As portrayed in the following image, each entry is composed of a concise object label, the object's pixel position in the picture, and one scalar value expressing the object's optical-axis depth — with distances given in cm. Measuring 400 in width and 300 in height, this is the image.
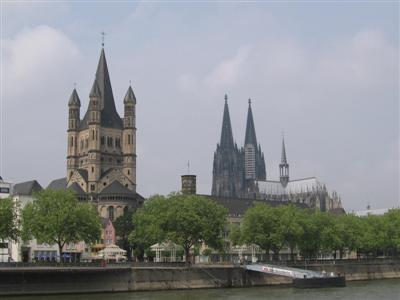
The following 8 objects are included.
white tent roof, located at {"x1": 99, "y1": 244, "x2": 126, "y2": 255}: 11250
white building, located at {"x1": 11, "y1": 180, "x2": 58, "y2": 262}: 11769
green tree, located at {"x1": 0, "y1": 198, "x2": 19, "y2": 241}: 9312
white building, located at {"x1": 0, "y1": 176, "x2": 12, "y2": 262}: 11238
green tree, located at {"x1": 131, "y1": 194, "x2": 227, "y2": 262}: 10738
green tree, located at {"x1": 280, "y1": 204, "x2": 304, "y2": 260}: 11906
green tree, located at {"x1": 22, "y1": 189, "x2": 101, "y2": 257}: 9606
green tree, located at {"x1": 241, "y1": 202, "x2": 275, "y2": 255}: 11875
